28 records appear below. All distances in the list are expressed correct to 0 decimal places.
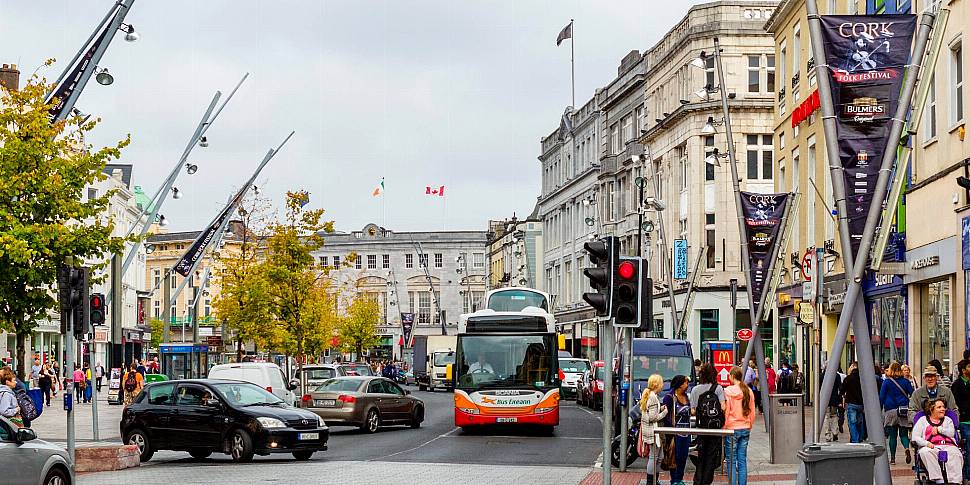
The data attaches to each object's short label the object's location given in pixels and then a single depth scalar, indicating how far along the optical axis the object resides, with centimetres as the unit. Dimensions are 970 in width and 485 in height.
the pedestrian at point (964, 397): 1875
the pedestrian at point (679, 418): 1908
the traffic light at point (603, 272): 1898
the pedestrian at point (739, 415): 1906
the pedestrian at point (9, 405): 2169
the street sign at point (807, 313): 2341
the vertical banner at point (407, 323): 9312
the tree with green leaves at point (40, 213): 2966
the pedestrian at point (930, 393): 1870
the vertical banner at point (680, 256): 6631
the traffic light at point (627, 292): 1905
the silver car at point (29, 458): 1533
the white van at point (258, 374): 3706
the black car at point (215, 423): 2483
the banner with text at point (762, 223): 3030
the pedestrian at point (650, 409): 1939
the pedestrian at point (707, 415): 1883
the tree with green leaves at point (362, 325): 11979
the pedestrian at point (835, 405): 2958
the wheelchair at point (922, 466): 1708
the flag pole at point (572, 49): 8164
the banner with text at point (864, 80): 1602
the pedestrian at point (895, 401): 2219
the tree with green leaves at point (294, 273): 5662
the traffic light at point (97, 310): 2436
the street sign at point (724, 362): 3409
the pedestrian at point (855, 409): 2466
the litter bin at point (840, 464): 1291
